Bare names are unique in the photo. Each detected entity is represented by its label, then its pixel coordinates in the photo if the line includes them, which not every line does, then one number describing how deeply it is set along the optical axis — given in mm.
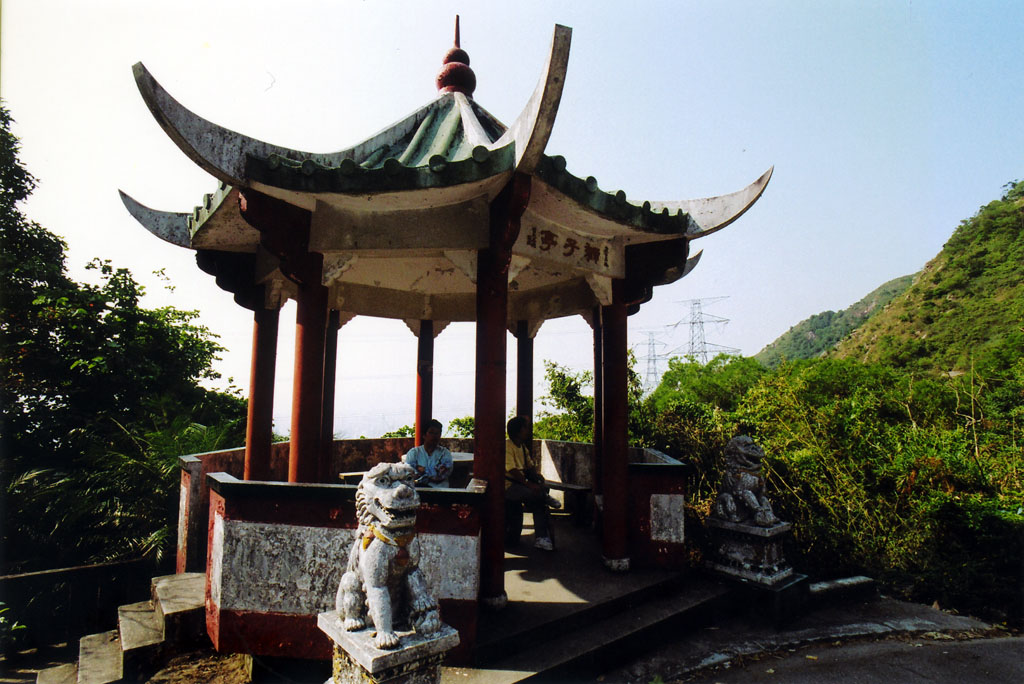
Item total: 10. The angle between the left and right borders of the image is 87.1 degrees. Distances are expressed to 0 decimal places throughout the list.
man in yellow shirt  6742
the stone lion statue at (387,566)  3164
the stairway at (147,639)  4750
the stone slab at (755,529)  6186
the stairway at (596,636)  4277
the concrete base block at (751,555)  6148
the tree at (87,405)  8758
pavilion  4504
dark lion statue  6461
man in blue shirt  5977
